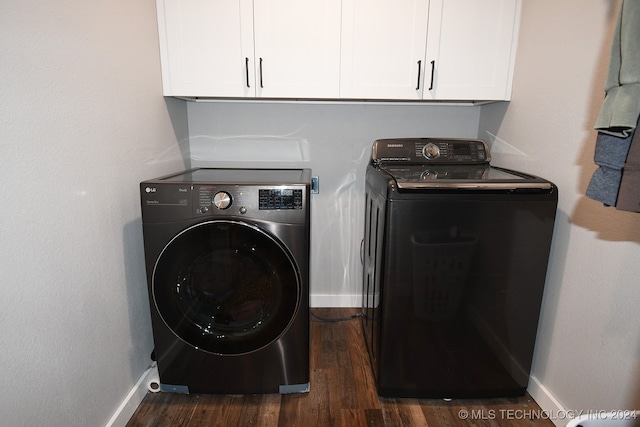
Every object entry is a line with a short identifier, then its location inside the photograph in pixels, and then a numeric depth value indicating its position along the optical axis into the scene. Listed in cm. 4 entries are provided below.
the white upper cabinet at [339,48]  160
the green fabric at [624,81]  74
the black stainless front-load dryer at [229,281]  131
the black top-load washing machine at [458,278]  127
